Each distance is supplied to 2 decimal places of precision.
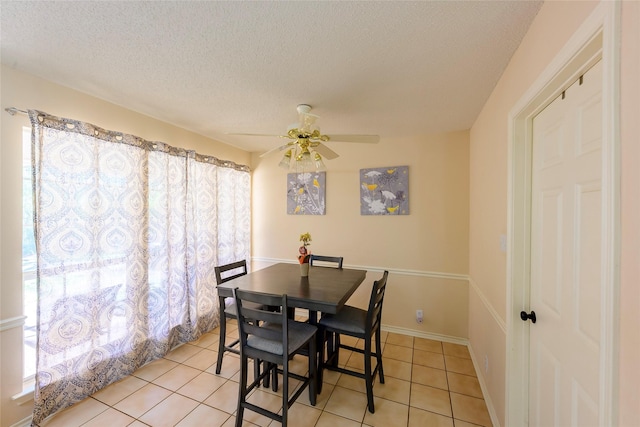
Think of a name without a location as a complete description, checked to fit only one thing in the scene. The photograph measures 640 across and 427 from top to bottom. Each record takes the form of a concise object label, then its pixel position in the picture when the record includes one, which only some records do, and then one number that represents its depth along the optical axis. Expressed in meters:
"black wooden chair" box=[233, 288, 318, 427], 1.60
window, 1.72
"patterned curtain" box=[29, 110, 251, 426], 1.79
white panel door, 0.91
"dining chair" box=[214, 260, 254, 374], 2.26
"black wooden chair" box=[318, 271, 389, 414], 1.87
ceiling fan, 1.94
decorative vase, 2.44
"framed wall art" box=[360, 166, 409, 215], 3.04
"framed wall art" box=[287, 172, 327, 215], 3.45
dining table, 1.81
